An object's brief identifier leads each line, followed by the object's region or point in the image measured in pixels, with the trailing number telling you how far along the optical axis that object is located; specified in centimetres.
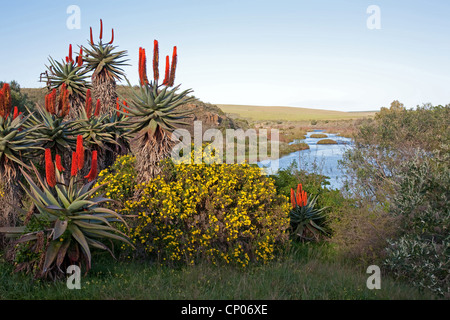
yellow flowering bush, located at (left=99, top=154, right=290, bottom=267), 714
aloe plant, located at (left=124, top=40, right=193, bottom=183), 799
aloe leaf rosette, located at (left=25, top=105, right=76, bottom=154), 779
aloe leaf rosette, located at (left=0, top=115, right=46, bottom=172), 730
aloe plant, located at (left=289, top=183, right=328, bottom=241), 969
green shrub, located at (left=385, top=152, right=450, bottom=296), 620
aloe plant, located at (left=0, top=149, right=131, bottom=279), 550
